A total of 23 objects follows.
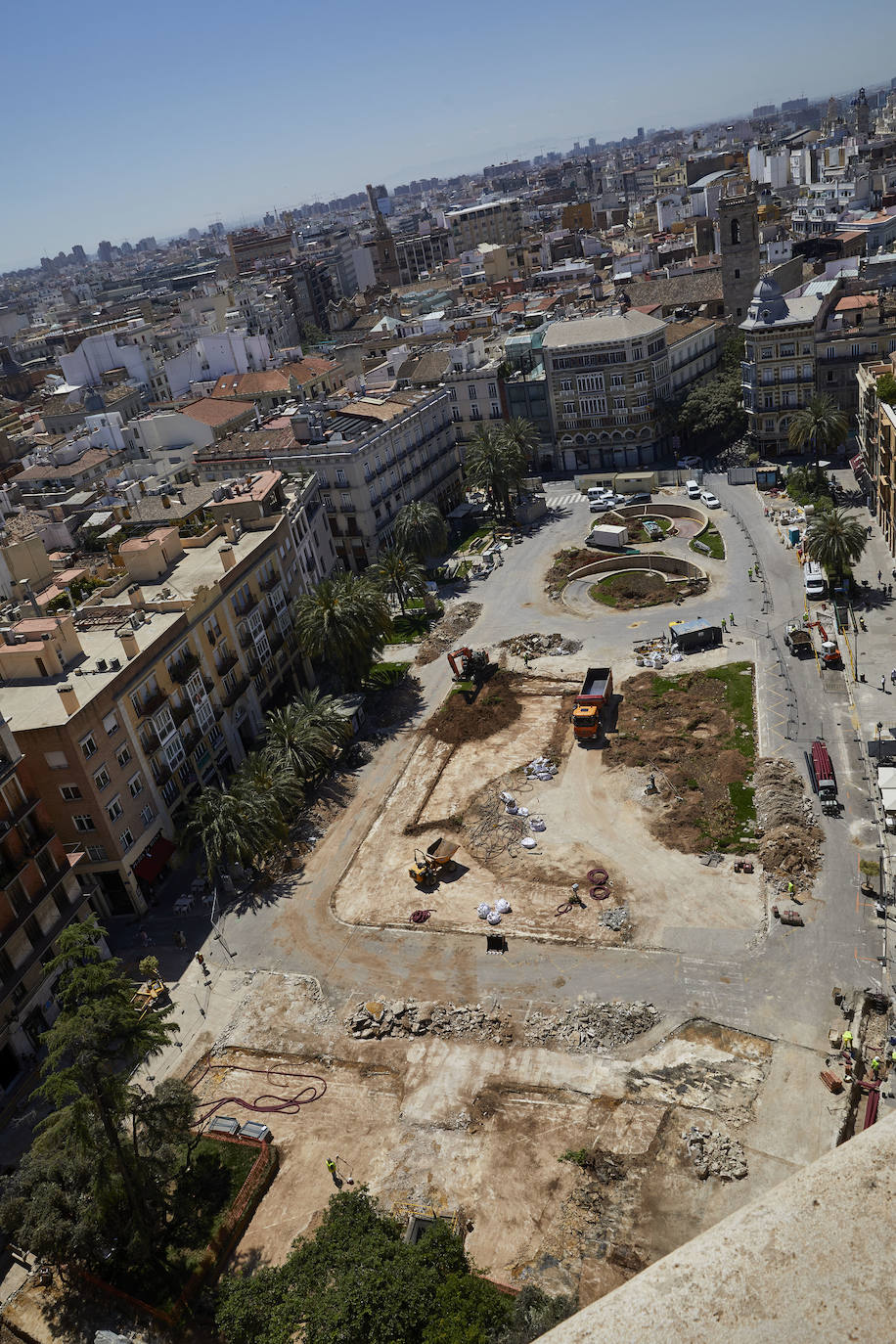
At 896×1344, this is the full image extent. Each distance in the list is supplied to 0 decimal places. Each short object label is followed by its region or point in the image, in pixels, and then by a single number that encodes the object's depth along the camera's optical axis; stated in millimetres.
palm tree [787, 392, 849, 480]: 91000
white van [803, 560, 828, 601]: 72750
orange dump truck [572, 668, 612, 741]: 61188
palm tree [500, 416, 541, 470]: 101562
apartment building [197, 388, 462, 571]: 89625
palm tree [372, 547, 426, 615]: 81188
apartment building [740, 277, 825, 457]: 98188
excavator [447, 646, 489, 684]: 71938
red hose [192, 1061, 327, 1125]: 39125
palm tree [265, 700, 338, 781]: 58500
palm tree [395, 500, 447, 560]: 88188
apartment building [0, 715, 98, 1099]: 42969
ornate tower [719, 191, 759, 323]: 115000
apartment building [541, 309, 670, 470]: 106250
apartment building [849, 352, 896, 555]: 76438
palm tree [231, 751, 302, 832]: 52969
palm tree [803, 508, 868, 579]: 69750
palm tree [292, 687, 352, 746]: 61406
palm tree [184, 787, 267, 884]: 50719
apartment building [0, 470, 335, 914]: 49688
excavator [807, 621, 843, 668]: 62594
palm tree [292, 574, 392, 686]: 67062
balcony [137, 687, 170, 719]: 54344
